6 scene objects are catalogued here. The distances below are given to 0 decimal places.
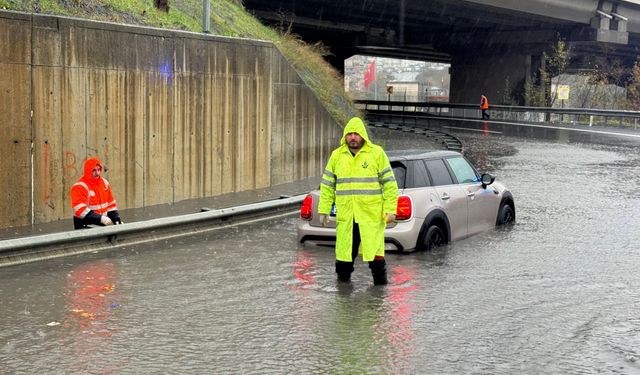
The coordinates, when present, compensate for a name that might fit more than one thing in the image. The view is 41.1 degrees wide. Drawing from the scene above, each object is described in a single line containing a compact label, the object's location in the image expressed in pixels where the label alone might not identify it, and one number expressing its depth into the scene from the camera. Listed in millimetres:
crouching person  11148
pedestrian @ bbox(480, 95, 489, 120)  49094
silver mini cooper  10609
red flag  129125
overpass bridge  44375
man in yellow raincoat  8648
